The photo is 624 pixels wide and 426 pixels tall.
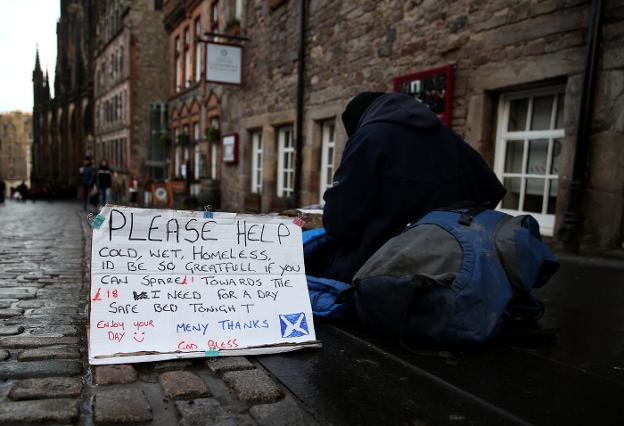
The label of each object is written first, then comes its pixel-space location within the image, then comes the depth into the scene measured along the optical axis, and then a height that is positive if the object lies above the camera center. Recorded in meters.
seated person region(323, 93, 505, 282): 2.87 -0.03
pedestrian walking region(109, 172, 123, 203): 29.15 -1.78
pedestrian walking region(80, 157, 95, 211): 16.91 -0.60
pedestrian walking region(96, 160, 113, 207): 16.42 -0.75
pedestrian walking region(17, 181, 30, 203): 39.09 -2.99
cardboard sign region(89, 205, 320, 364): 2.33 -0.63
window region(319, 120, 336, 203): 10.48 +0.33
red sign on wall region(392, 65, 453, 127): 7.02 +1.24
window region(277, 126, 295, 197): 12.30 +0.10
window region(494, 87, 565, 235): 6.05 +0.33
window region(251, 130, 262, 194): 13.81 +0.10
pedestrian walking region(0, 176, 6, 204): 26.73 -2.16
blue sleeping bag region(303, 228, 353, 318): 2.98 -0.78
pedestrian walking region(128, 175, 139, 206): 26.81 -1.71
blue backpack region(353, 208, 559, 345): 2.35 -0.50
